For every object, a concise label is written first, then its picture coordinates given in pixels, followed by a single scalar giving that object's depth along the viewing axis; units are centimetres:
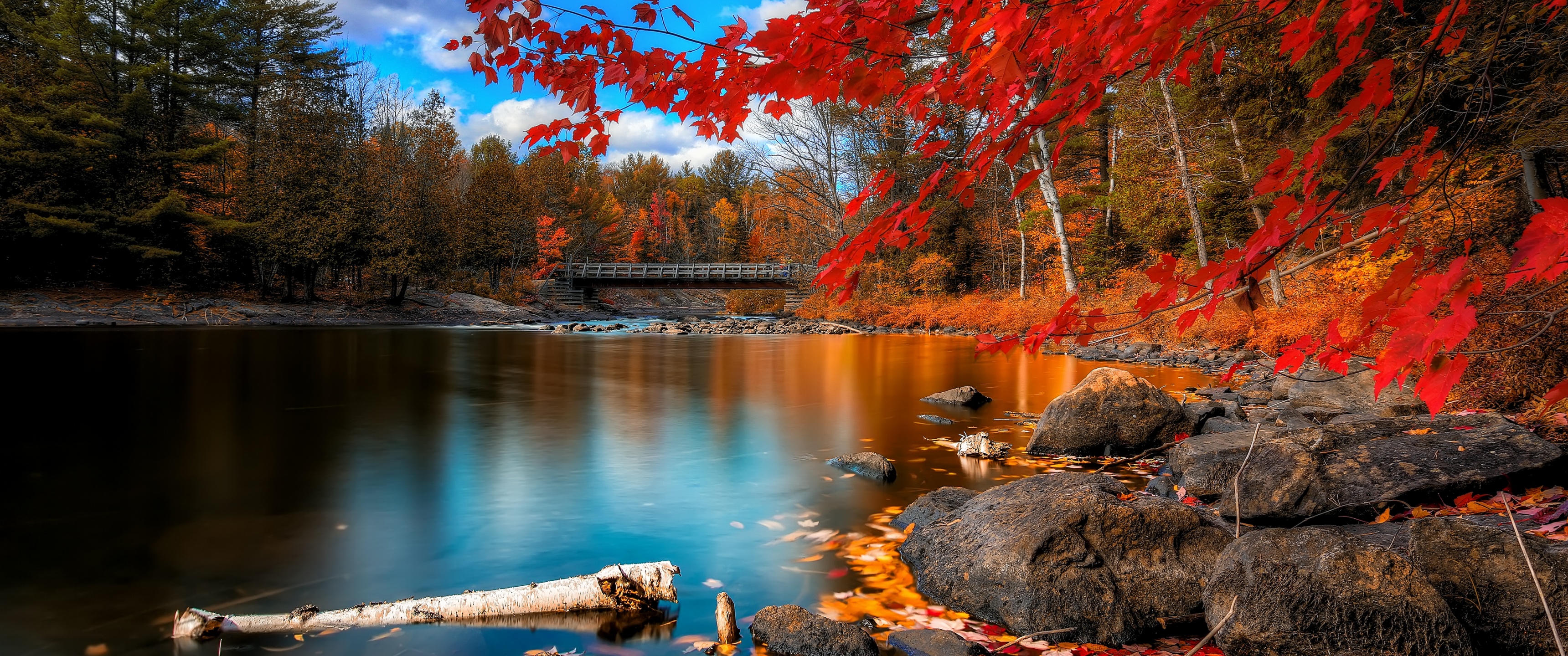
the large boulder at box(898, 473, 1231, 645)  344
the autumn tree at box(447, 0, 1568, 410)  212
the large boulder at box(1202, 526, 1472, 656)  264
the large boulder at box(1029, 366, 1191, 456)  699
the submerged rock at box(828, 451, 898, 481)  656
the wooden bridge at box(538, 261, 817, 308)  4684
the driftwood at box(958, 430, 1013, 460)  719
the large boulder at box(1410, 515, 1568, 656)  272
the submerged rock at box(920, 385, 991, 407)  1060
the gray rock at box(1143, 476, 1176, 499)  541
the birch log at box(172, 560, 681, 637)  365
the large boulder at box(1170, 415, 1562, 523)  412
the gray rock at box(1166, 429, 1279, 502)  483
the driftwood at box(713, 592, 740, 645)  352
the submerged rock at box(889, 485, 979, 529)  473
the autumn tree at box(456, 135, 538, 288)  4319
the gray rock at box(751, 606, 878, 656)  326
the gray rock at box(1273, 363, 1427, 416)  650
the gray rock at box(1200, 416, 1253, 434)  704
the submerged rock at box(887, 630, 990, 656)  319
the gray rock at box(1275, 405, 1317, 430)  667
